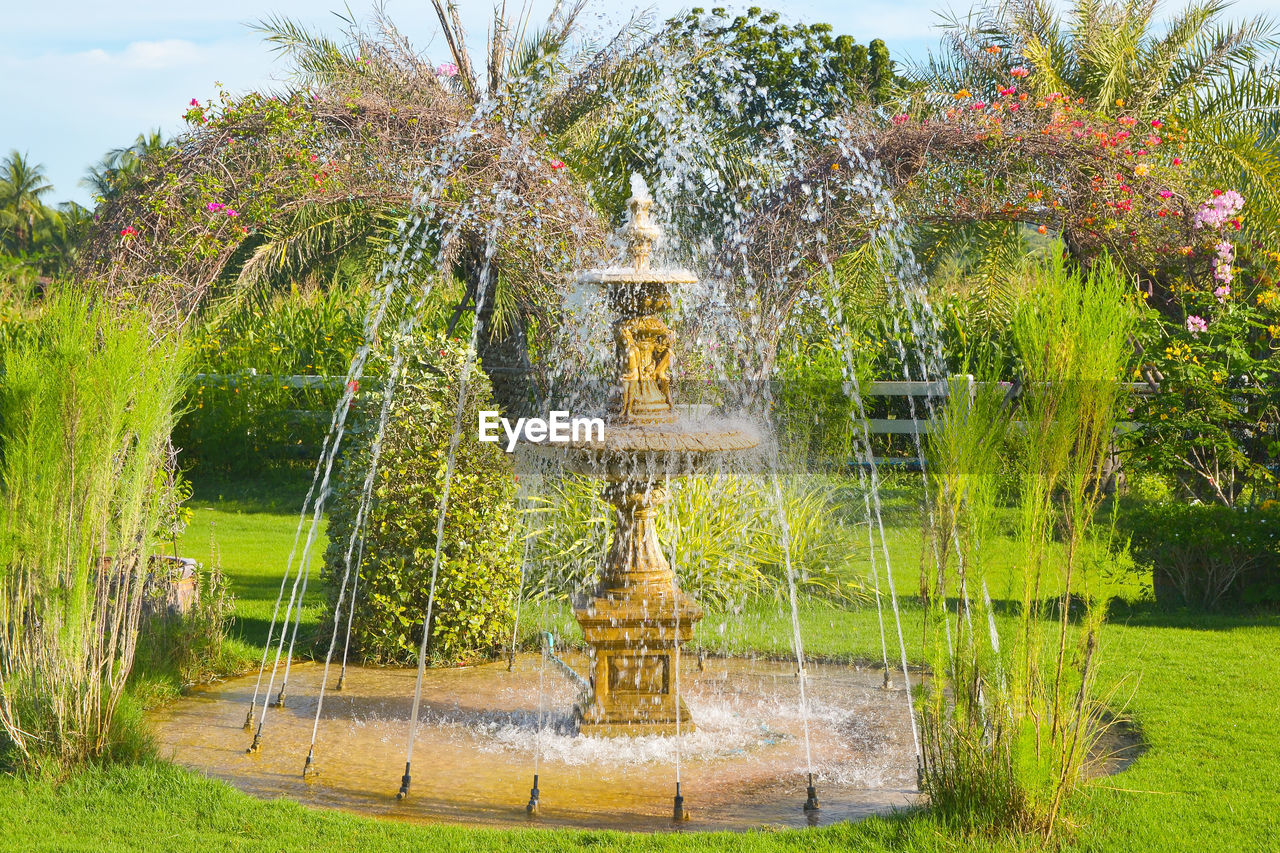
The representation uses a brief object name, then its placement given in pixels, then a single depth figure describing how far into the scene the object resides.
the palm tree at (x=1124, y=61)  11.63
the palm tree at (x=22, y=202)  50.97
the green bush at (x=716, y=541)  8.16
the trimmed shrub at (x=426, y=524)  6.63
